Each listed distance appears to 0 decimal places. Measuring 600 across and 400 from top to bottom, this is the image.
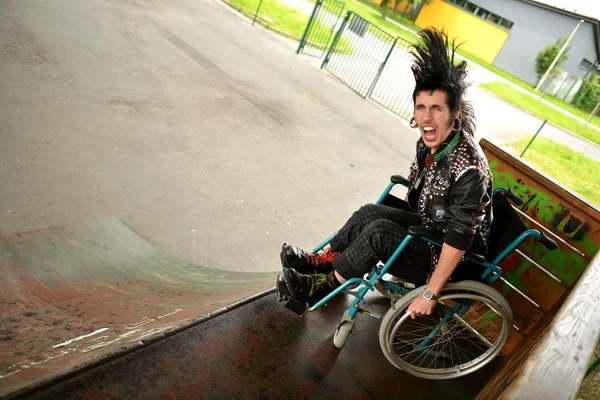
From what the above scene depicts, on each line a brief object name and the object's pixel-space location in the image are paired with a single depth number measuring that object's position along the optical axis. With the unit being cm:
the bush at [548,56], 3098
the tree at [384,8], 3192
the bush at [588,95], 2866
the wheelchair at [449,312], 228
